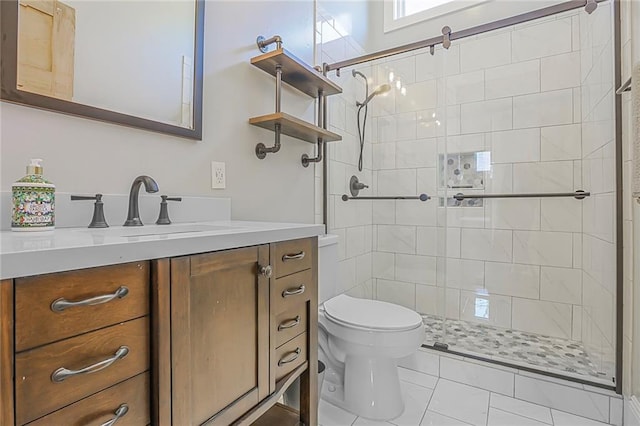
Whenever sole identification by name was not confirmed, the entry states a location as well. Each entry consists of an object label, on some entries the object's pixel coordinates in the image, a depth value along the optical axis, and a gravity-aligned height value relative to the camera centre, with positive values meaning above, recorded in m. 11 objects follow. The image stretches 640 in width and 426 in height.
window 2.58 +1.69
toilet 1.43 -0.63
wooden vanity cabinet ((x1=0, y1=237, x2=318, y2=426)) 0.47 -0.24
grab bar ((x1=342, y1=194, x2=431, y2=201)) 2.43 +0.13
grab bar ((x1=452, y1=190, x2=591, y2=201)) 2.05 +0.13
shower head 2.60 +0.99
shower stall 2.02 +0.21
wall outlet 1.37 +0.16
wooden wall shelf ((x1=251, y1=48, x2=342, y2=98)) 1.52 +0.74
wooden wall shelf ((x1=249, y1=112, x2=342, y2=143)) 1.50 +0.44
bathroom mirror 0.85 +0.48
